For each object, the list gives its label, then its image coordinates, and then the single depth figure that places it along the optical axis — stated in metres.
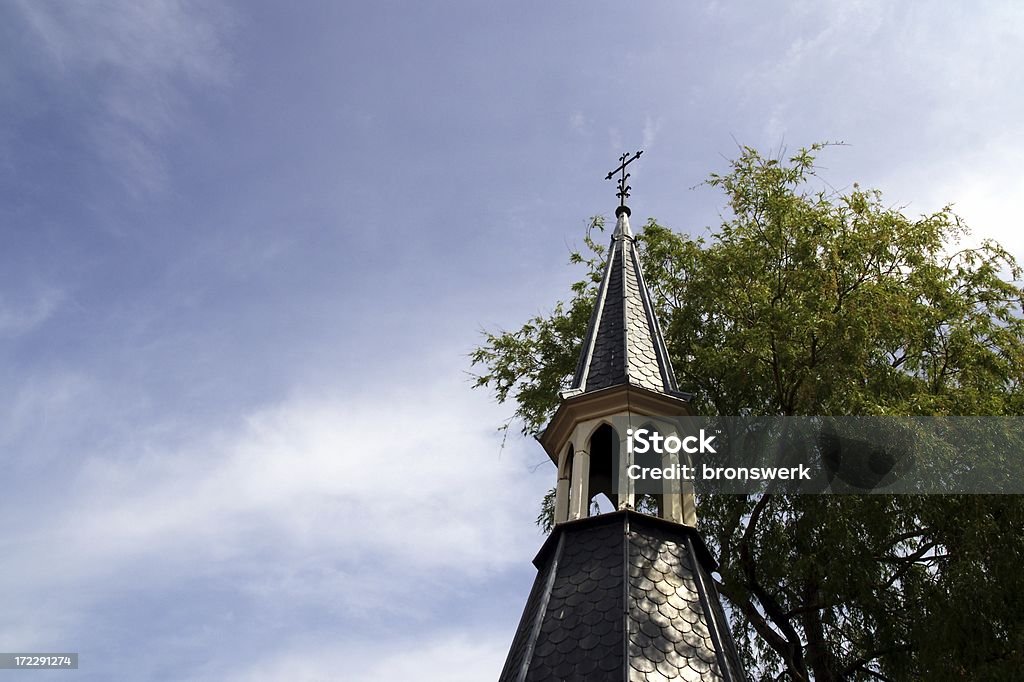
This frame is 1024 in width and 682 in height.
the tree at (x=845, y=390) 11.25
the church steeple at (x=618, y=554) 8.80
